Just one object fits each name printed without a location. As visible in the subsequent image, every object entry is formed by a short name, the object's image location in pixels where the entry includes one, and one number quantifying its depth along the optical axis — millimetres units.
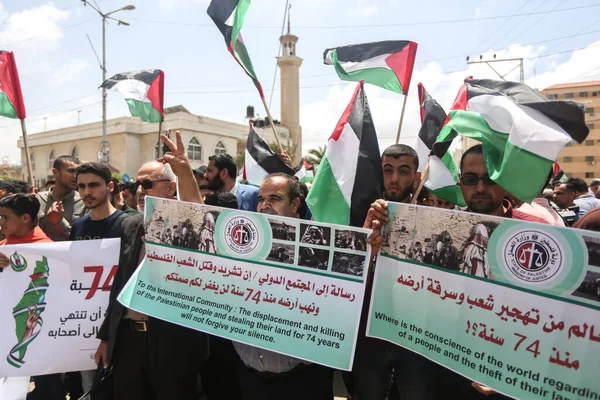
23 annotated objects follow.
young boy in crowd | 3398
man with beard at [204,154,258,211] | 5051
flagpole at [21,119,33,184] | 4379
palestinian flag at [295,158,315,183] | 8255
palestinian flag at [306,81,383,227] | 2654
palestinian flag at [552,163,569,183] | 8403
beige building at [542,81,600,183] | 49719
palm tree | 38281
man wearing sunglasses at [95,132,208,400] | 2756
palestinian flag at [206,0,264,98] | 4359
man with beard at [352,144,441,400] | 2281
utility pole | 17211
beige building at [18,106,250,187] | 37594
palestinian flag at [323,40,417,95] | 4012
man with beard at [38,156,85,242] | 4301
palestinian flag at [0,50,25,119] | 4820
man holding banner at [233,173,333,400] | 2432
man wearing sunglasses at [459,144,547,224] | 2381
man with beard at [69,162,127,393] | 3351
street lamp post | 18594
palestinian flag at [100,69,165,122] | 6121
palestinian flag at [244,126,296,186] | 5530
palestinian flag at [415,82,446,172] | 4223
